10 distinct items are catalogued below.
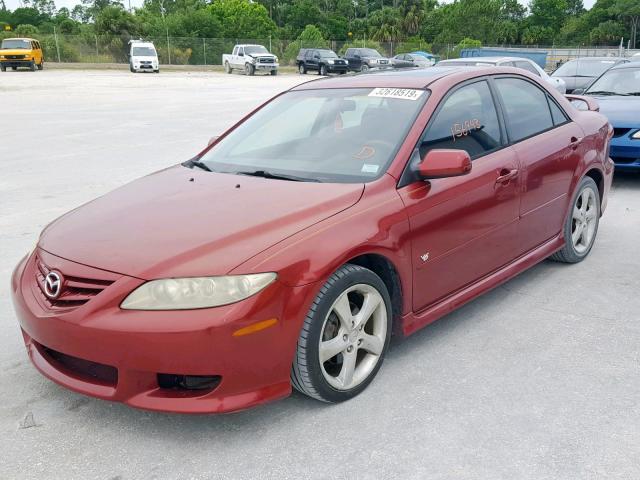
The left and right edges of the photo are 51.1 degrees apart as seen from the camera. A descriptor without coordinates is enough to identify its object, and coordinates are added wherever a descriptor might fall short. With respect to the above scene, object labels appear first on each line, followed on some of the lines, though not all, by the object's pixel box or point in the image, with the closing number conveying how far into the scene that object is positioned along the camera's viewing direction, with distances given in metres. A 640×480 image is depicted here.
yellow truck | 41.27
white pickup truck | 42.88
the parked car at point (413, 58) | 38.71
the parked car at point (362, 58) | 44.31
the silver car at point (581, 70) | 16.20
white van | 44.03
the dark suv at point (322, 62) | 42.62
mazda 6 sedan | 2.77
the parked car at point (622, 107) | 7.85
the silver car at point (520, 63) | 11.56
